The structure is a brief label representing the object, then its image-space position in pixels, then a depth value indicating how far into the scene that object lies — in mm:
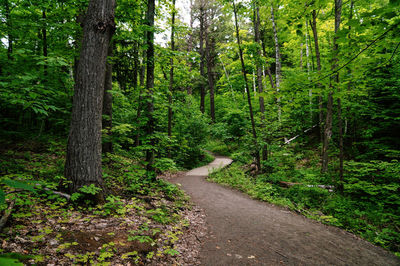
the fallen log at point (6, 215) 2534
